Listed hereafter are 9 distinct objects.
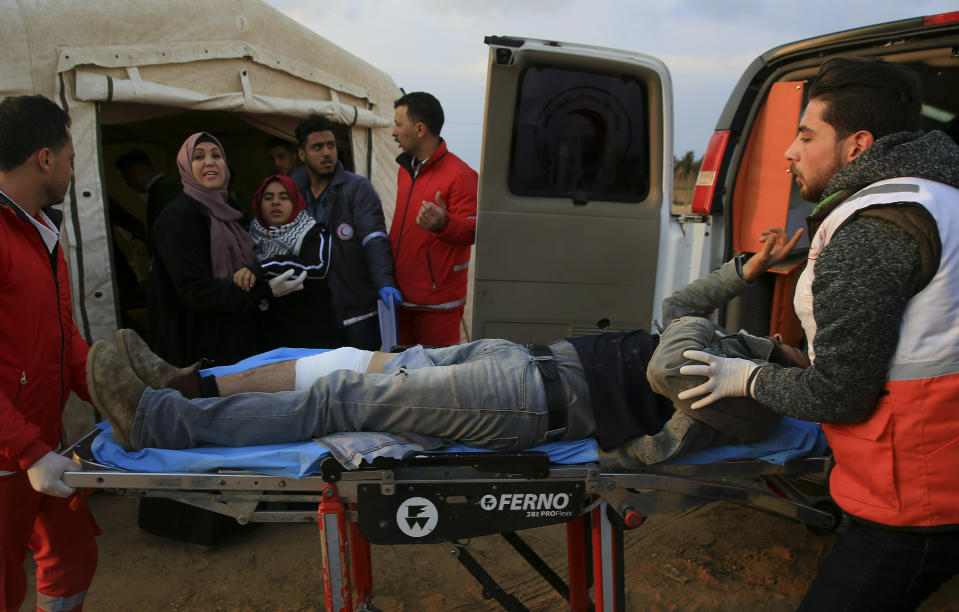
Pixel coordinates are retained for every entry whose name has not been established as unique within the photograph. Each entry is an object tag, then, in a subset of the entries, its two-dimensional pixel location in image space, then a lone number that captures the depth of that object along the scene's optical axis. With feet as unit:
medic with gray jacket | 4.90
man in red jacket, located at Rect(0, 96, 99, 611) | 6.38
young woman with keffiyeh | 12.41
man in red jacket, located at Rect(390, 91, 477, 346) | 13.15
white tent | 12.32
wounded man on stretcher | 6.62
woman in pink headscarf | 11.16
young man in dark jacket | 13.10
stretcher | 6.25
